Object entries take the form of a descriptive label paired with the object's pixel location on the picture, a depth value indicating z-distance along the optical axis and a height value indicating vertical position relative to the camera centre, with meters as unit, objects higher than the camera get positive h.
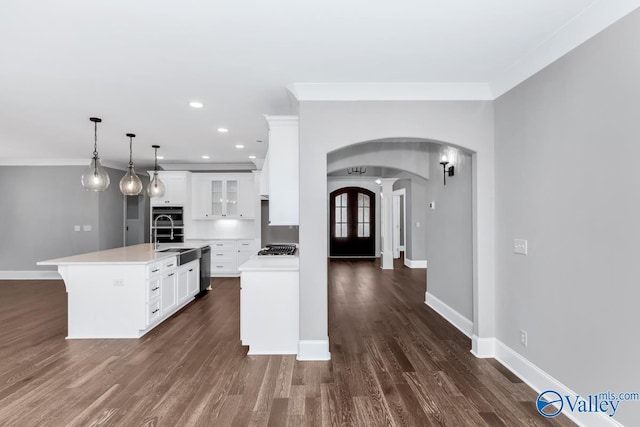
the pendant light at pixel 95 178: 3.95 +0.49
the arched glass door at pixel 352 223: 10.41 -0.17
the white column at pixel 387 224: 8.20 -0.16
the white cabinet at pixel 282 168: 3.27 +0.50
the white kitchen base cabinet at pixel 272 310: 3.21 -0.91
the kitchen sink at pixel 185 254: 4.68 -0.55
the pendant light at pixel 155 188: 5.02 +0.46
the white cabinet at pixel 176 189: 7.19 +0.63
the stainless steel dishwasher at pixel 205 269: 5.59 -0.92
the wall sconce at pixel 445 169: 4.03 +0.62
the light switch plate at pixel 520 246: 2.69 -0.24
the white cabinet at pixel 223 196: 7.34 +0.49
